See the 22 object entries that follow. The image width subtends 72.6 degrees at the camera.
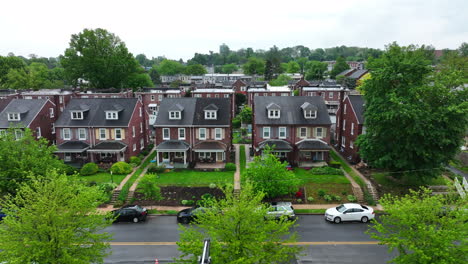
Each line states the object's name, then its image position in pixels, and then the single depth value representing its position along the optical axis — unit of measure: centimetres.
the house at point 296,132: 4103
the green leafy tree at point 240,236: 1496
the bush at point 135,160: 4144
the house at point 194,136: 4131
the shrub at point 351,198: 3168
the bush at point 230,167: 3919
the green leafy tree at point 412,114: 2980
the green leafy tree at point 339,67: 13162
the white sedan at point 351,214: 2748
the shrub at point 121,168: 3841
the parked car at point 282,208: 2702
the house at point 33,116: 4338
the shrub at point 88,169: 3853
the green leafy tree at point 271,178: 2952
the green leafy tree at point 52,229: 1491
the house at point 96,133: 4181
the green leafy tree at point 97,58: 7062
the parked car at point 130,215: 2822
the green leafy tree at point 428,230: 1472
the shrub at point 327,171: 3706
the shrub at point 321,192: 3250
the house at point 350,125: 4132
